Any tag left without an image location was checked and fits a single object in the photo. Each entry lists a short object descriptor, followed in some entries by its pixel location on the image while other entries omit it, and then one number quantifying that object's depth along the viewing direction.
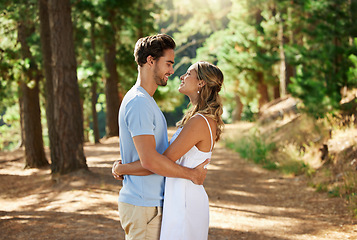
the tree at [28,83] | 12.83
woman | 2.72
